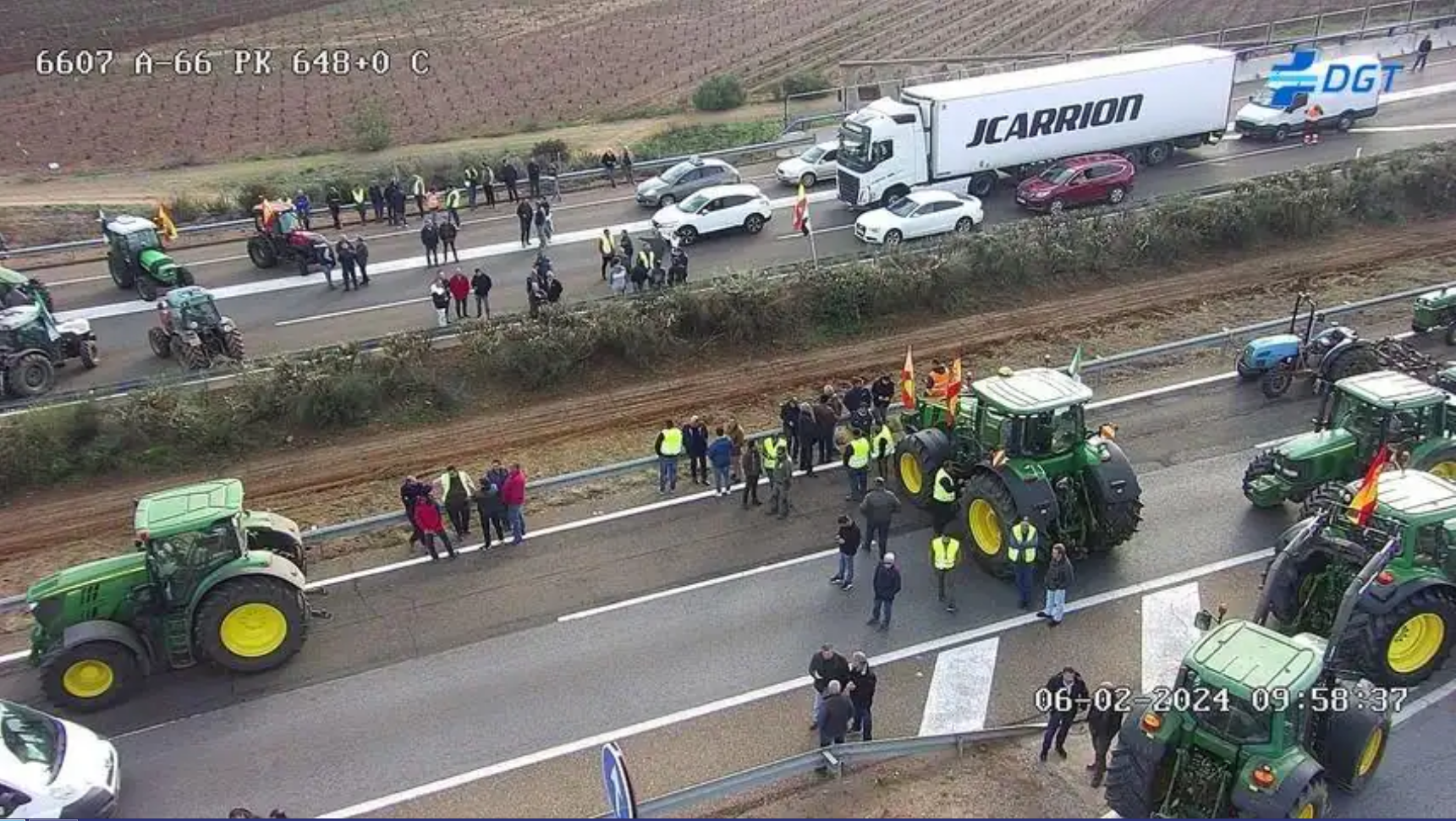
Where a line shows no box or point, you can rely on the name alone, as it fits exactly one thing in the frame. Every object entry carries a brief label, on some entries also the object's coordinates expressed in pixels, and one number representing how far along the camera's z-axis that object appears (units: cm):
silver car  3088
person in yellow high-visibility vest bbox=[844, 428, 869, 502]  1627
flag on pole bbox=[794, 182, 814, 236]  2377
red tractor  2639
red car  2945
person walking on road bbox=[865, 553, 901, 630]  1316
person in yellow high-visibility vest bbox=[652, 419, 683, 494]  1666
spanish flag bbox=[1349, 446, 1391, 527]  1176
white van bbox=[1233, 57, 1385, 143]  3462
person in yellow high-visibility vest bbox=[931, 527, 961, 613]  1386
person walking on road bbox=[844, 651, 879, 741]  1145
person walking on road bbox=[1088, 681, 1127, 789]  1083
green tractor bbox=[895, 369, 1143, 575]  1388
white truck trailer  2961
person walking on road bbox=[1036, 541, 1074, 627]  1329
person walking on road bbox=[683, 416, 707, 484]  1706
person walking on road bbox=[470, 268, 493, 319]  2338
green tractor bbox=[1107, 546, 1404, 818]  963
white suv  2833
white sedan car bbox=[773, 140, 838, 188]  3250
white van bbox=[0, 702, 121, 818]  1027
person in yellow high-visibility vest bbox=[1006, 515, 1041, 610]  1341
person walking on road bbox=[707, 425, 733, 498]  1653
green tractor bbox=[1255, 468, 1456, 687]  1162
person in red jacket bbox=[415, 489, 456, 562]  1498
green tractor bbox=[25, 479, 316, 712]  1245
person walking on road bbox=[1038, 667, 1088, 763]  1108
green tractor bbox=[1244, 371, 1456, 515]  1459
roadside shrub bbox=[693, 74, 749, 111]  4331
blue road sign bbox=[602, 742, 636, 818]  754
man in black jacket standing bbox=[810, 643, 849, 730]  1177
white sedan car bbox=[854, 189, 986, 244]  2731
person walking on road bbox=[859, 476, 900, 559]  1440
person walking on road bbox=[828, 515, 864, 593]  1402
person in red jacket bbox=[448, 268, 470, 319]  2314
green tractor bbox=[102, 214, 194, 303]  2516
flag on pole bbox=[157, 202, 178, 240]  2686
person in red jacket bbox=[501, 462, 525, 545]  1541
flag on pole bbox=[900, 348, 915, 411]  1655
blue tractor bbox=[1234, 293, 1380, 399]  1867
